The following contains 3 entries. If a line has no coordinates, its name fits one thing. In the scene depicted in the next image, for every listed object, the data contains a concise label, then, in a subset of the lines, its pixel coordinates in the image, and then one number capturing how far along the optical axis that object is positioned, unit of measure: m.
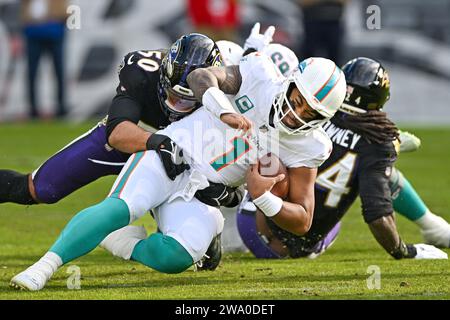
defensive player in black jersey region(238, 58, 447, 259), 10.87
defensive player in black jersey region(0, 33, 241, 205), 10.18
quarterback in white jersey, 9.19
